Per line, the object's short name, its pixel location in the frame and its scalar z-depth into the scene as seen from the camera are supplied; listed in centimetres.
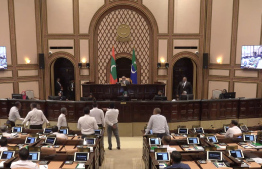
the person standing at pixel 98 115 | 691
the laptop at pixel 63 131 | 631
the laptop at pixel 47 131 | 652
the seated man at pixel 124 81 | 1049
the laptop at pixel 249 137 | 596
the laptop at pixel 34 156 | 475
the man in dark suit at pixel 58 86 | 1275
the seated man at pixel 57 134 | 588
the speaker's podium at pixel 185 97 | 903
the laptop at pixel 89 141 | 558
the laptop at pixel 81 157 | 477
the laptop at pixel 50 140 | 563
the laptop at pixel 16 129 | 664
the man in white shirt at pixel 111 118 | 697
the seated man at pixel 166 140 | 483
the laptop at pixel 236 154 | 493
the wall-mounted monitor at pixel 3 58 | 1144
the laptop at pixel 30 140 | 574
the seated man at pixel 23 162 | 383
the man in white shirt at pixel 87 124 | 604
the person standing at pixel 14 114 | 725
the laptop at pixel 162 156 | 478
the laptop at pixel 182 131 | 678
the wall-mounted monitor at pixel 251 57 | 1070
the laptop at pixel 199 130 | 676
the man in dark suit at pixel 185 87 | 1084
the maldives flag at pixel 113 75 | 1158
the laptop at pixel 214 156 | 484
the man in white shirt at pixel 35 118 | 698
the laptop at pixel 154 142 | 557
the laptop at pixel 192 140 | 575
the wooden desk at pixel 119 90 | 1032
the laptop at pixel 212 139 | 590
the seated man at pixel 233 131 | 610
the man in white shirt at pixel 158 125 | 599
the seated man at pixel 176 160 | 369
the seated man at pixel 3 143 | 488
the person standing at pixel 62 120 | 643
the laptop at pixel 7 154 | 475
